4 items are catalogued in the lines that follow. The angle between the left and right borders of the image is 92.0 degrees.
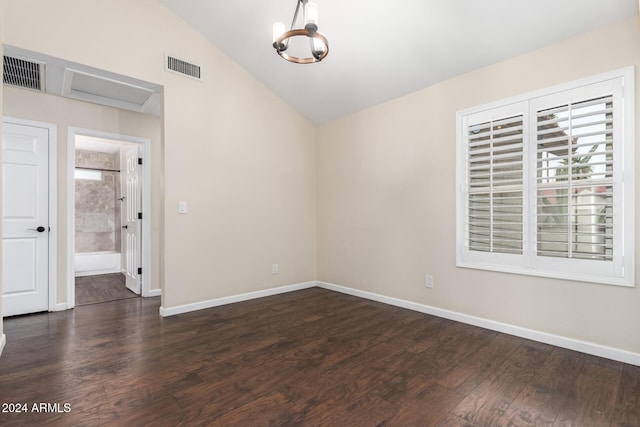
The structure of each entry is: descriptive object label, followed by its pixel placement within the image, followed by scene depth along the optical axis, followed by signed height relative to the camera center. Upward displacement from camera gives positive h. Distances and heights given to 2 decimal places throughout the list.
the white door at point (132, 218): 4.48 -0.09
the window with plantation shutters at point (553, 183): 2.39 +0.27
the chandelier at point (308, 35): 2.13 +1.28
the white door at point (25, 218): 3.45 -0.08
